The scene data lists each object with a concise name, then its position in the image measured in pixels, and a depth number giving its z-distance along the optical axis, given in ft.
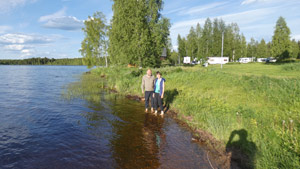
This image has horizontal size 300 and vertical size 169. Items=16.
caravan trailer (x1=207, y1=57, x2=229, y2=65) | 208.47
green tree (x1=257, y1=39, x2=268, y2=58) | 268.62
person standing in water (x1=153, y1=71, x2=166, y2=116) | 32.19
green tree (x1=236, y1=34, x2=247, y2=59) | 256.93
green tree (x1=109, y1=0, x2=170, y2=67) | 89.35
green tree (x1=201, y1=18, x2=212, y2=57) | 231.50
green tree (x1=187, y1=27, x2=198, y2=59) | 254.86
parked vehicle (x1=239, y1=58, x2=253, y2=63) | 235.32
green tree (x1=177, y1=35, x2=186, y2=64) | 271.49
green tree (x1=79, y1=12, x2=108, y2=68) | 150.92
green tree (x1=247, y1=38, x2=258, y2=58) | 273.23
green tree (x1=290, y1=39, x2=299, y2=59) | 239.01
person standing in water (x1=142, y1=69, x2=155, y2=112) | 33.83
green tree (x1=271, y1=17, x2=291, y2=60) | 162.50
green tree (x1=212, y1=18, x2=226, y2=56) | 229.04
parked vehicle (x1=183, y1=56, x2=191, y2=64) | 238.11
